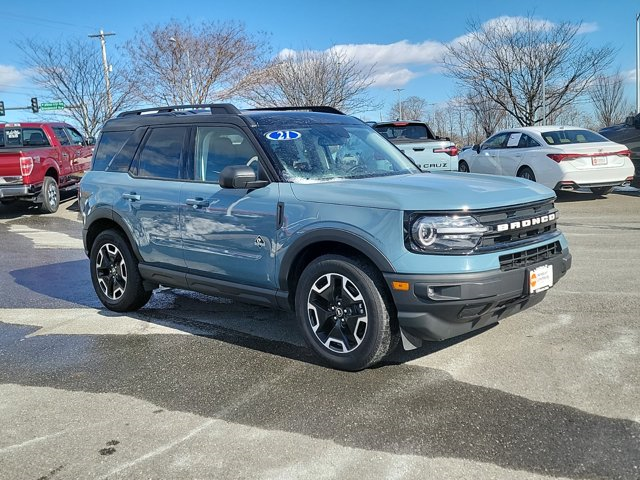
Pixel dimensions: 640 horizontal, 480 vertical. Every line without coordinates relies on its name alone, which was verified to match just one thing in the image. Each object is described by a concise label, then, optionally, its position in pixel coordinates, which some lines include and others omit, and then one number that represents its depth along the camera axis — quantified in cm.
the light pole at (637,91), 2746
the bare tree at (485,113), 3290
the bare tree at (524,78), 2617
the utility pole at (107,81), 2941
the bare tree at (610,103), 3941
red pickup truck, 1286
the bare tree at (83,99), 2948
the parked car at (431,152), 1177
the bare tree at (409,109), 5422
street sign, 2992
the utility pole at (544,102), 2646
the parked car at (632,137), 1271
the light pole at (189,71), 2743
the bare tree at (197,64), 2775
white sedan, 1146
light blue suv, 359
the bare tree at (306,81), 2681
